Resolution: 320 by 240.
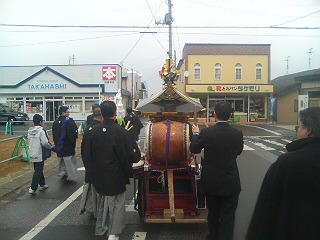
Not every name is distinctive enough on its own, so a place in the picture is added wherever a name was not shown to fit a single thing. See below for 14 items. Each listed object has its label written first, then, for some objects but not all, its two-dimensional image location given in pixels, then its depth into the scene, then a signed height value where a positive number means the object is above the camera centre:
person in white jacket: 6.66 -0.76
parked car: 27.88 -0.47
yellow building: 31.44 +3.75
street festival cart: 4.72 -1.06
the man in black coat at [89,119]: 8.68 -0.26
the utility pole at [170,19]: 20.53 +5.63
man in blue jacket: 7.41 -0.68
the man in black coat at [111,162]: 4.29 -0.70
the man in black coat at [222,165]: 3.98 -0.68
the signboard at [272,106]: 29.43 +0.27
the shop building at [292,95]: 24.74 +1.19
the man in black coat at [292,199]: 2.04 -0.57
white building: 31.95 +2.27
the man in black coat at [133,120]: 10.70 -0.35
